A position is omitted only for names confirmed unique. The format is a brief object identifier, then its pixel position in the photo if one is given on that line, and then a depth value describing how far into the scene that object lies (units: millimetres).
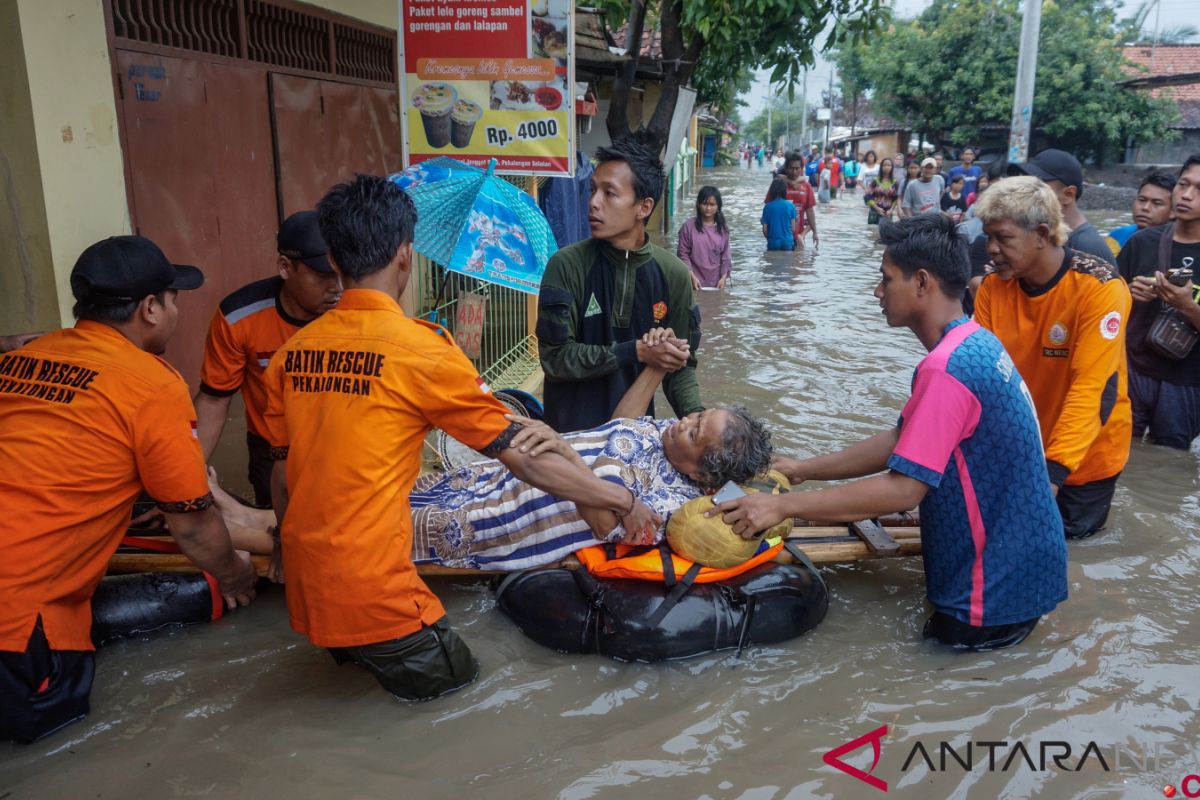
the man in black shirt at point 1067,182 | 4539
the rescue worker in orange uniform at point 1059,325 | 3934
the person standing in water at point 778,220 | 14633
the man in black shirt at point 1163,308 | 5246
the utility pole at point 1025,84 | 15156
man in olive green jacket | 3924
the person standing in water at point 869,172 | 22345
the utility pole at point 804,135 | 68188
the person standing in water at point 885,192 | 20266
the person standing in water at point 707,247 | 10672
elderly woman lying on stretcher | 3607
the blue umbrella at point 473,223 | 4594
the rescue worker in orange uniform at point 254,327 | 3777
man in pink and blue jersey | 3139
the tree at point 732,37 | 8648
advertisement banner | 5094
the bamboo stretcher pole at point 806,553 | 3711
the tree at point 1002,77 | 27125
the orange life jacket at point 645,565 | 3566
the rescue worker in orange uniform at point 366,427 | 2705
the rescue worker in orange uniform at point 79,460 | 2752
